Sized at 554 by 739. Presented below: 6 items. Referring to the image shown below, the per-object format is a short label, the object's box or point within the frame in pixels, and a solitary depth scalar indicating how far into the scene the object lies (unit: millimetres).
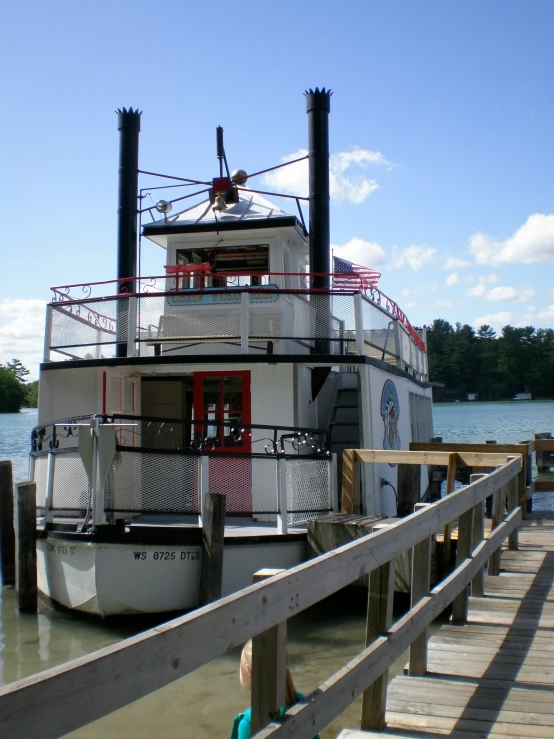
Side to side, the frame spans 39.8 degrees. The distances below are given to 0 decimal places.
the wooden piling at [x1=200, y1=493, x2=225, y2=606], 8109
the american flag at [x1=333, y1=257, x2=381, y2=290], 11235
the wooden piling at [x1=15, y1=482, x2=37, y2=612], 9359
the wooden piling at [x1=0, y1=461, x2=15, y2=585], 11539
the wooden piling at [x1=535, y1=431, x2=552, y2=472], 26862
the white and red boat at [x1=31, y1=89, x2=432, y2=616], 8352
